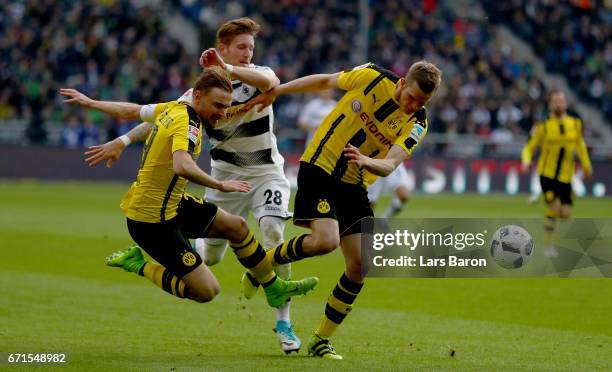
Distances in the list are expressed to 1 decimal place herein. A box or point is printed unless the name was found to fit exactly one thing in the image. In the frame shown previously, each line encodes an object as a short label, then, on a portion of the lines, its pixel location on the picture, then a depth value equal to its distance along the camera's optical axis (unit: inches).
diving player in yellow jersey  616.4
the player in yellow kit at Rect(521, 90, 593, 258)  1314.0
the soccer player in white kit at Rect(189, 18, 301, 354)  702.5
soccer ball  781.9
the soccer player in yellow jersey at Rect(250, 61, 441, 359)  653.3
